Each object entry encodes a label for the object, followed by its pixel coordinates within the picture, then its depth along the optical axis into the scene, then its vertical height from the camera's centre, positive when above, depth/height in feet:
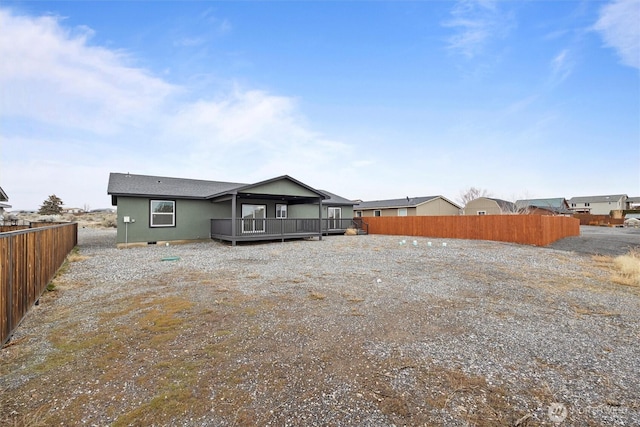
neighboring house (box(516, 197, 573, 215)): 108.68 +4.57
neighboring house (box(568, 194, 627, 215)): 171.12 +7.70
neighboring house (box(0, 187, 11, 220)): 48.91 +5.45
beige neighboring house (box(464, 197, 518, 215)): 103.96 +4.12
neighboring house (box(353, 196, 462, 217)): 89.10 +3.66
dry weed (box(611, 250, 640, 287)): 21.41 -4.94
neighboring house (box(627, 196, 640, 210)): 180.60 +9.02
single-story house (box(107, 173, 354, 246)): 43.42 +1.89
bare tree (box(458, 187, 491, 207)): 143.23 +12.39
